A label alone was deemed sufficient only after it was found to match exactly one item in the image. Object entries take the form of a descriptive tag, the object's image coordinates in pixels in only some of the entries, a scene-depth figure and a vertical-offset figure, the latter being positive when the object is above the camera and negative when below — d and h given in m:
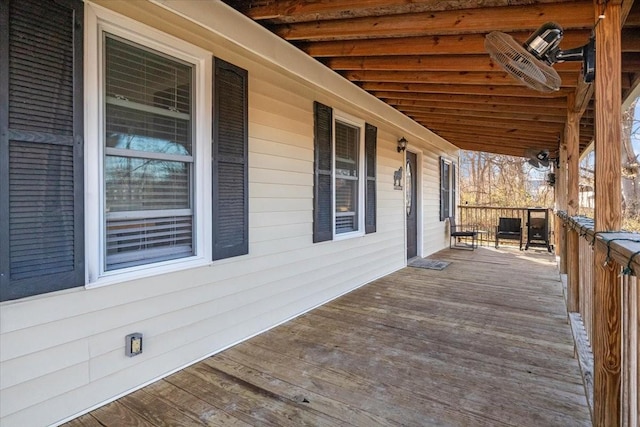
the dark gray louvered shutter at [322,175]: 3.89 +0.38
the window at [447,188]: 8.24 +0.47
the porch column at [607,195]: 1.63 +0.06
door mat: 6.11 -1.06
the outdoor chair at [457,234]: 8.16 -0.64
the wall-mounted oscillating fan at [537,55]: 1.83 +0.84
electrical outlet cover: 2.17 -0.87
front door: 6.61 +0.08
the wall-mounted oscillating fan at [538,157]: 6.70 +0.99
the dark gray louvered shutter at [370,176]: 4.90 +0.45
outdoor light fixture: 5.98 +1.10
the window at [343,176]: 3.97 +0.41
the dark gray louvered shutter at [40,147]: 1.66 +0.31
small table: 9.41 -0.88
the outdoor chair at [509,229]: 8.37 -0.55
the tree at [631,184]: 9.13 +0.60
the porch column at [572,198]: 3.35 +0.10
